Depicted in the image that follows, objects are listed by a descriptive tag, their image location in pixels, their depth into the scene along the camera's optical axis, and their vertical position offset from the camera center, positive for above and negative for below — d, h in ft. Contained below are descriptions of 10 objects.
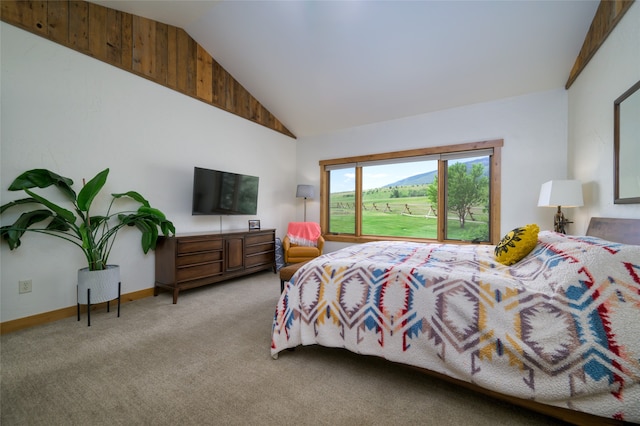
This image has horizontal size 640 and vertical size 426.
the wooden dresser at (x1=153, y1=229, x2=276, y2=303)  9.96 -1.95
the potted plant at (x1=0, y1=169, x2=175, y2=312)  7.19 -0.42
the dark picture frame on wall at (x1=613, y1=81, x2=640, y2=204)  6.10 +1.63
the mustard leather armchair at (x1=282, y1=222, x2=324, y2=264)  13.78 -2.05
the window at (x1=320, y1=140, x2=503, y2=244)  12.54 +0.91
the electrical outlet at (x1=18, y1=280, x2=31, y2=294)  7.66 -2.21
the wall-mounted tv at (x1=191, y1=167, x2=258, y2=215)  11.42 +0.84
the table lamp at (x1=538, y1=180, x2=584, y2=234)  8.39 +0.61
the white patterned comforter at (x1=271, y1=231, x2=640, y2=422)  3.58 -1.75
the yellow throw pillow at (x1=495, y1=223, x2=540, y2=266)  5.97 -0.76
